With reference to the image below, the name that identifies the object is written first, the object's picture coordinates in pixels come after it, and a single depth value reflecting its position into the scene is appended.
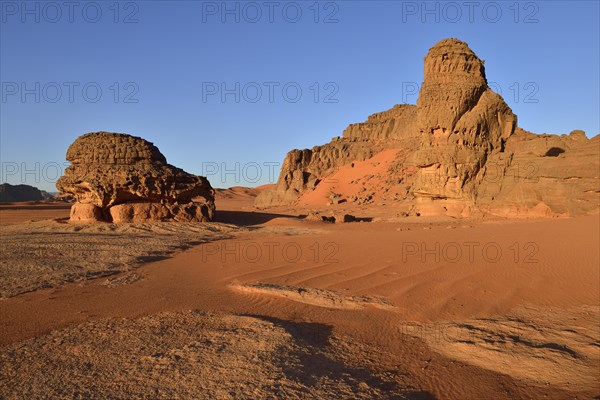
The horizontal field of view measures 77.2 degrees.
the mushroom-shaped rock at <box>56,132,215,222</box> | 13.09
